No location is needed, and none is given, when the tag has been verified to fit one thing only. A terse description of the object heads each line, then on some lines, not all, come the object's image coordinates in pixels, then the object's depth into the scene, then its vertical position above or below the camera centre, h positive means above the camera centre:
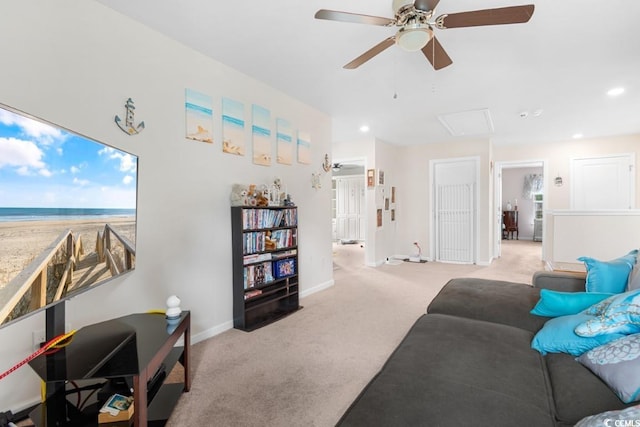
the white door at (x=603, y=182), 5.66 +0.54
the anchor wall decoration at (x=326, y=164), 4.35 +0.68
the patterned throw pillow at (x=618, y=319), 1.30 -0.50
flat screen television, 1.03 -0.01
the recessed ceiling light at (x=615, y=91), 3.46 +1.42
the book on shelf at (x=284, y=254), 3.28 -0.50
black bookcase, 2.91 -0.58
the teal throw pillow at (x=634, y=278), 1.61 -0.39
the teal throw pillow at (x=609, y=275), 1.87 -0.43
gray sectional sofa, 1.04 -0.72
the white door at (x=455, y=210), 6.06 +0.00
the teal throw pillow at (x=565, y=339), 1.39 -0.65
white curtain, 9.57 +0.80
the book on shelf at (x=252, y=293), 2.98 -0.86
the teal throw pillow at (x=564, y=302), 1.75 -0.57
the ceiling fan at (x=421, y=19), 1.61 +1.10
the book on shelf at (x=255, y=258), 2.94 -0.49
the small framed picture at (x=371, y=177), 5.78 +0.65
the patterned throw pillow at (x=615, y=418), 0.75 -0.55
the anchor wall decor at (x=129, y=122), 2.12 +0.64
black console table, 1.22 -0.67
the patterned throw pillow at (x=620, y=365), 1.05 -0.62
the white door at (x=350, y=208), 9.45 +0.07
